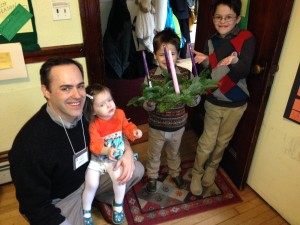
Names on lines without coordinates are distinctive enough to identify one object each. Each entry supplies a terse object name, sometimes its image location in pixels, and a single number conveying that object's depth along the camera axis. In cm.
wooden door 140
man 114
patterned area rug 174
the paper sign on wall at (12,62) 163
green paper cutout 156
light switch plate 163
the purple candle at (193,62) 137
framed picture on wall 144
